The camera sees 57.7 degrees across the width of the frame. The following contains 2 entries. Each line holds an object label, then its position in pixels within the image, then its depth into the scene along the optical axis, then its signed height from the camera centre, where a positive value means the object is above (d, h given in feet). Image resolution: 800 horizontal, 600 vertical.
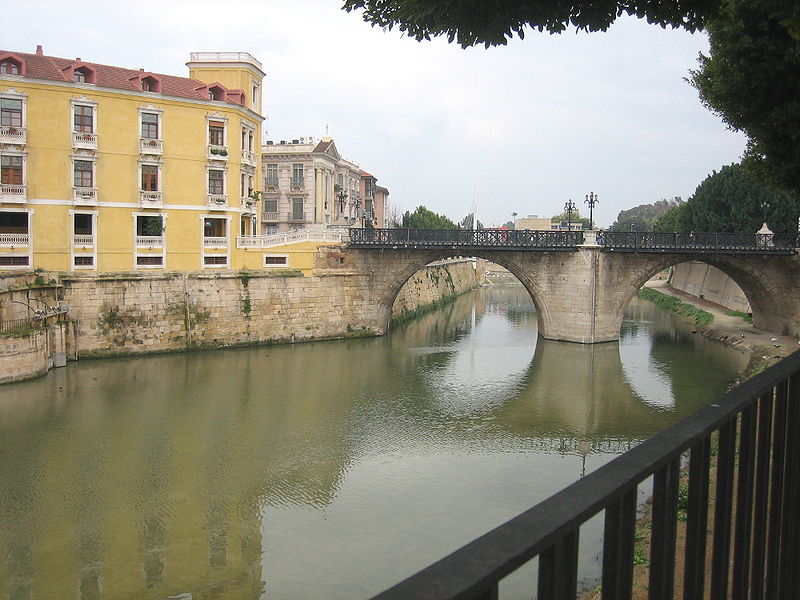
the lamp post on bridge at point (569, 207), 130.72 +7.77
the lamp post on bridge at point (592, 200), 122.11 +8.37
